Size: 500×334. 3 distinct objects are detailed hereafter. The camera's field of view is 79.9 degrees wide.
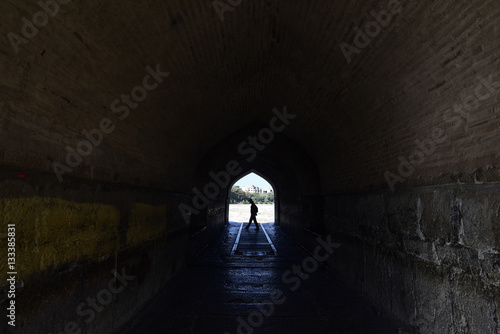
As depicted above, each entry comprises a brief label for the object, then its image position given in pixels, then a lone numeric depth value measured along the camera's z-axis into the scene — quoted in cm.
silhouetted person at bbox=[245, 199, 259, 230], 1663
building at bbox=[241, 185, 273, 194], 9711
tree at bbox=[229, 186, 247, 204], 6105
